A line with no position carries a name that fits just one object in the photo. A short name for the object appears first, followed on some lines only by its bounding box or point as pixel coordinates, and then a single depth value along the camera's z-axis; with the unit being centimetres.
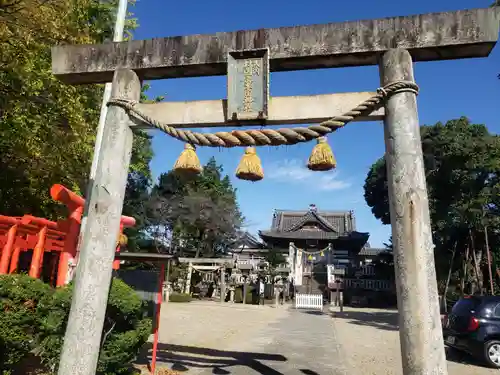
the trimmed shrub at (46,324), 431
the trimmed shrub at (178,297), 2312
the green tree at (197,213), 2878
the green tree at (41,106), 719
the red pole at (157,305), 553
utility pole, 635
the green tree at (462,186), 1719
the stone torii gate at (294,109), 323
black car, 741
